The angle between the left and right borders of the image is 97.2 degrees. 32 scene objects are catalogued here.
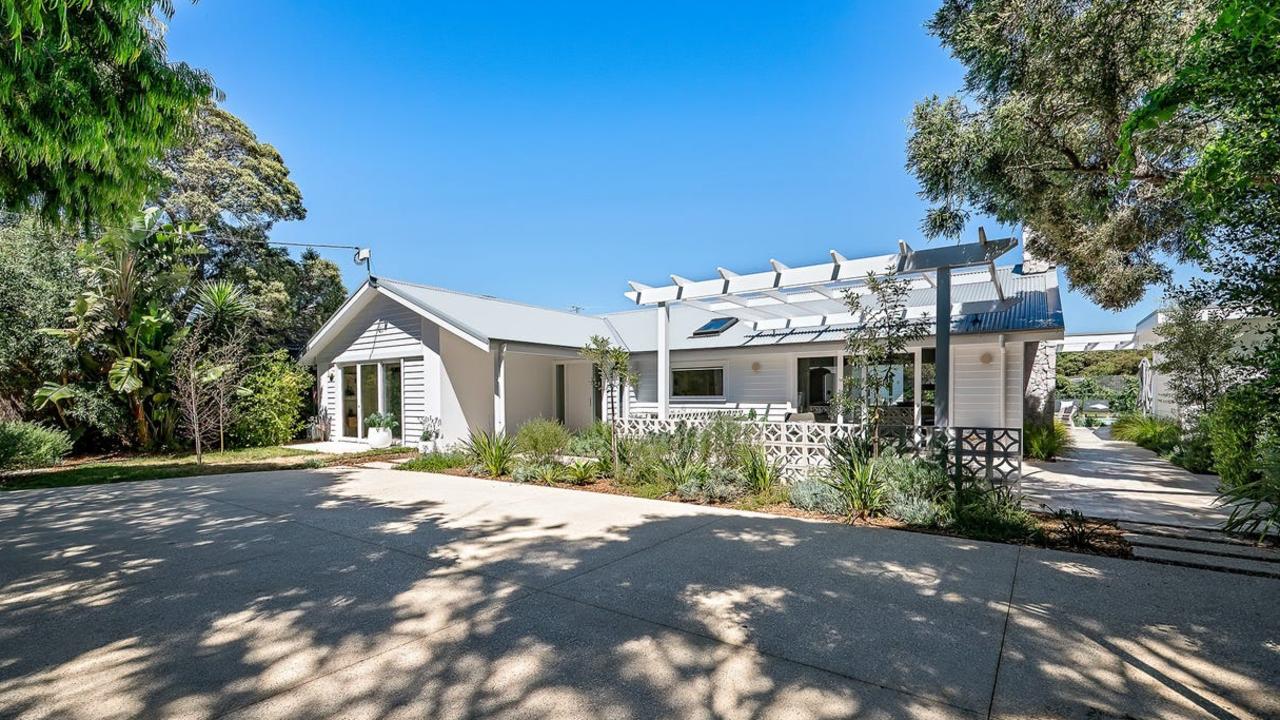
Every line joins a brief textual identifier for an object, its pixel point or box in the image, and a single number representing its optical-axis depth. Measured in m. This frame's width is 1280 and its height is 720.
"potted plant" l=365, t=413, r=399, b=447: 14.27
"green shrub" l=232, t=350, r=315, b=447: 14.84
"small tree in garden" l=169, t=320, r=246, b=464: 12.27
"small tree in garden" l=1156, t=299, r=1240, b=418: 11.03
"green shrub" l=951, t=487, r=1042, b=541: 5.70
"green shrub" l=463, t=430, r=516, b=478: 10.02
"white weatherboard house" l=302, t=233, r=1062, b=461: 10.39
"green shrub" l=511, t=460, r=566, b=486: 9.30
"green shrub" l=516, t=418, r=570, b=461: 9.74
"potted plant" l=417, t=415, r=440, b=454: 12.89
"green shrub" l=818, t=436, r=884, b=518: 6.66
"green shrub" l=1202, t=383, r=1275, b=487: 6.76
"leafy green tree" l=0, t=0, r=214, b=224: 3.43
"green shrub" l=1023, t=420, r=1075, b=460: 11.67
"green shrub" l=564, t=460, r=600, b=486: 9.20
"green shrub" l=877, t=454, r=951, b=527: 6.15
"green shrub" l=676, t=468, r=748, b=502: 7.66
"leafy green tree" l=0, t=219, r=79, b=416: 12.56
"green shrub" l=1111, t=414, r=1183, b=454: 12.23
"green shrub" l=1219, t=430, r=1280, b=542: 5.27
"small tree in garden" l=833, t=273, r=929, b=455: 7.29
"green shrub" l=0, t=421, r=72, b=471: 10.64
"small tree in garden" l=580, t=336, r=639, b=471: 9.80
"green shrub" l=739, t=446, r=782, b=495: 7.89
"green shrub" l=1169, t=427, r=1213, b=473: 9.84
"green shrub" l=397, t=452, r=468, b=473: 10.96
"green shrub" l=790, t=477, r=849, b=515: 6.73
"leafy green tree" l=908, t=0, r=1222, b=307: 5.91
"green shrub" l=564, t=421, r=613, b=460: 11.09
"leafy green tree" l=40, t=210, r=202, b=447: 12.62
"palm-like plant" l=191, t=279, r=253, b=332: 13.99
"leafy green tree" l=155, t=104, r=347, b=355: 17.34
